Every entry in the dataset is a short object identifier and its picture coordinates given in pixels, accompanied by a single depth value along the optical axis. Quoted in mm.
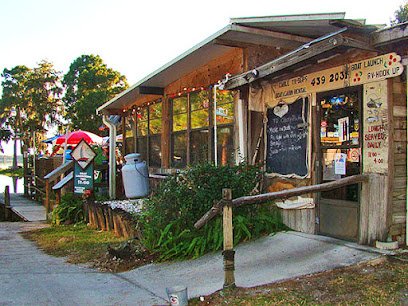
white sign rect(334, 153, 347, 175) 5961
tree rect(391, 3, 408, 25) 16375
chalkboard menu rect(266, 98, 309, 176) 6598
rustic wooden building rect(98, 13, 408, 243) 5305
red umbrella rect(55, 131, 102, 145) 18797
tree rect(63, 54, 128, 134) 32156
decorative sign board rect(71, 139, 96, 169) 11891
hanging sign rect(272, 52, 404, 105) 5254
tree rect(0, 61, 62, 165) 40312
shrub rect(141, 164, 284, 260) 6516
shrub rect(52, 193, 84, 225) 11508
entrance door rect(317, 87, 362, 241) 5785
